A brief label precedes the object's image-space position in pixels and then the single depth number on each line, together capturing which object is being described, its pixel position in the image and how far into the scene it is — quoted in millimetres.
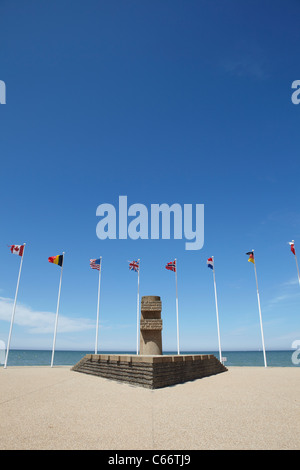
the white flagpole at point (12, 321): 22456
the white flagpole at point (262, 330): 26681
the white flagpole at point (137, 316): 25344
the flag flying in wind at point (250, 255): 28031
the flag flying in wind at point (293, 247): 26627
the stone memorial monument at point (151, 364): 12484
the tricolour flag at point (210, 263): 28031
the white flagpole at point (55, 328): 24297
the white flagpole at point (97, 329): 24745
